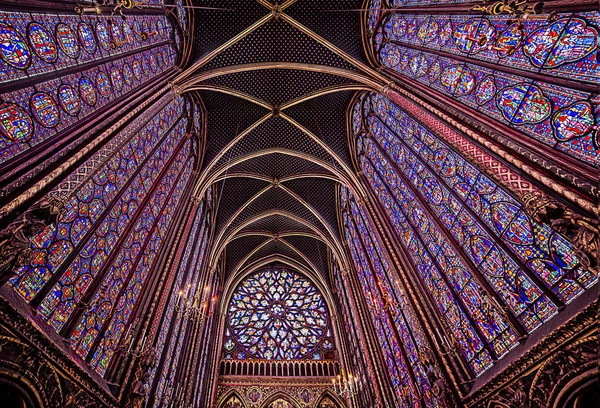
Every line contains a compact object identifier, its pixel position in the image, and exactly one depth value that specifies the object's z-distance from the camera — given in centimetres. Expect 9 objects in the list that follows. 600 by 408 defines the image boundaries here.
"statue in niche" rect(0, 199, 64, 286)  395
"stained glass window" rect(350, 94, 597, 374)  546
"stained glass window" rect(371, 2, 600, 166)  485
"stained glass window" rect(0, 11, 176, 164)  489
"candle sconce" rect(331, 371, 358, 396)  1368
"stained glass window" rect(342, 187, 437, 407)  874
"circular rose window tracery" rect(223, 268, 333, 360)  1761
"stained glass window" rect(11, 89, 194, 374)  557
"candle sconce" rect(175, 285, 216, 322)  893
